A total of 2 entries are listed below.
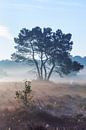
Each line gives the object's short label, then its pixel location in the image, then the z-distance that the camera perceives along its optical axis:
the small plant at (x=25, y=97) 29.94
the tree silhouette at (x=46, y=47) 68.88
